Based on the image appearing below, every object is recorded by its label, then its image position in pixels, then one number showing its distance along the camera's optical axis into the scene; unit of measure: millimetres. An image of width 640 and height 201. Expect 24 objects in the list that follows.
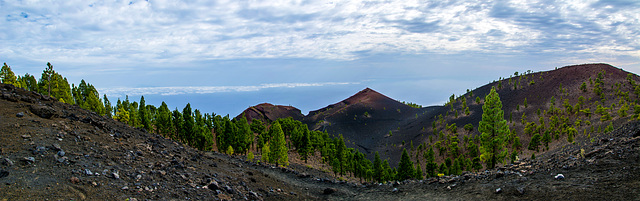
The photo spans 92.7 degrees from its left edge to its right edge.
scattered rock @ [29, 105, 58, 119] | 15685
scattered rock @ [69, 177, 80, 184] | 10573
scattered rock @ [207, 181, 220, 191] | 14773
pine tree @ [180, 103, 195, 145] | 60812
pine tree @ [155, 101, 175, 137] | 64812
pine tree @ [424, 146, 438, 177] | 56188
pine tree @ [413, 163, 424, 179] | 49784
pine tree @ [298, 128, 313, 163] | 67062
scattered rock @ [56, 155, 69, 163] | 11589
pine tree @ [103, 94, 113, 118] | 89619
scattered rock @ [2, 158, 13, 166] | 10453
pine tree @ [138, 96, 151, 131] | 66300
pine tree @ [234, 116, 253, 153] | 62031
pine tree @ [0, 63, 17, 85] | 59409
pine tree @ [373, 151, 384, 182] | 53903
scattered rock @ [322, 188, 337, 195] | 21234
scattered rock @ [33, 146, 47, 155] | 11625
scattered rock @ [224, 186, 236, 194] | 15336
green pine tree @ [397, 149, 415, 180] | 51625
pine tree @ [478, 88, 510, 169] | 29797
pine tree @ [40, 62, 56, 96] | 39906
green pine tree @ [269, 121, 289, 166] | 46406
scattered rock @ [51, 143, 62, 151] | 12398
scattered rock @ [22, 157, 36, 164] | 10946
